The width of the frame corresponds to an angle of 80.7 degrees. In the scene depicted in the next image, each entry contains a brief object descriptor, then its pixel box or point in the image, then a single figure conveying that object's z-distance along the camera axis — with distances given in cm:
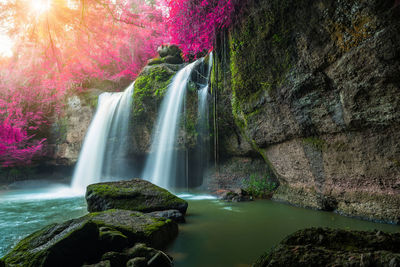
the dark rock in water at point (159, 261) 204
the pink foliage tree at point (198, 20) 568
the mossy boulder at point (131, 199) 418
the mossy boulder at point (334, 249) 141
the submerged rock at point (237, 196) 583
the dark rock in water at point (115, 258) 209
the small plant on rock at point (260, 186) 629
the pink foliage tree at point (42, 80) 1148
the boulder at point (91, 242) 203
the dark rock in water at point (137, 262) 199
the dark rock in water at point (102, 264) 195
